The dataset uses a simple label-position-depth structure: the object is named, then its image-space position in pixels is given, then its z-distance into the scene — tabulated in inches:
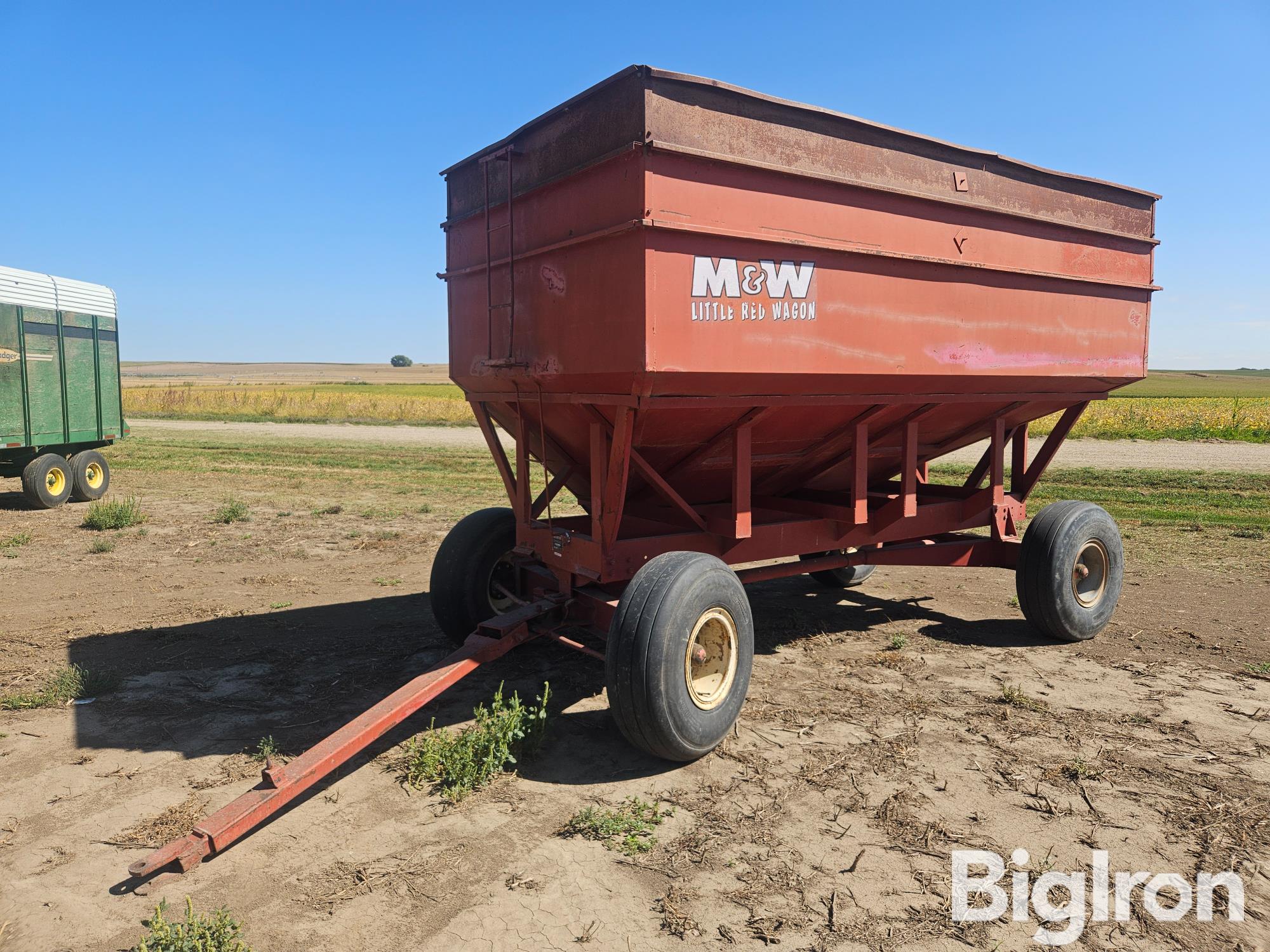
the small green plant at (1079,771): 163.2
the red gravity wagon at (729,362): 165.0
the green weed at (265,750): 169.6
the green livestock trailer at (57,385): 490.9
